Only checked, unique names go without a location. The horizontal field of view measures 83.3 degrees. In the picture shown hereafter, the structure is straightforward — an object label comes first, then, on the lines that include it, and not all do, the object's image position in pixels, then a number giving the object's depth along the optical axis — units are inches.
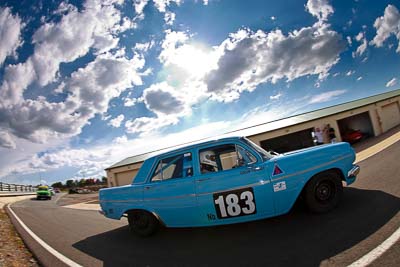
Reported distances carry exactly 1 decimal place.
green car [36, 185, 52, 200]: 1139.3
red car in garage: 836.6
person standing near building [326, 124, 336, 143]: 792.1
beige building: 792.9
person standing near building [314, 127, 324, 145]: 768.3
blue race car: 161.0
